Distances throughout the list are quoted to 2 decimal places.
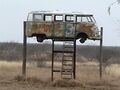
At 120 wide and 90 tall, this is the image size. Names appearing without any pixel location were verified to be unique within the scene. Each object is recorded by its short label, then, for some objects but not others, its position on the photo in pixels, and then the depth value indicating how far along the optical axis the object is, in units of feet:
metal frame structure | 132.34
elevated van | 129.18
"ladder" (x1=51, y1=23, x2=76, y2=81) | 132.87
